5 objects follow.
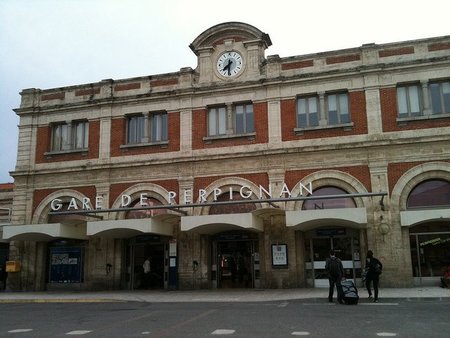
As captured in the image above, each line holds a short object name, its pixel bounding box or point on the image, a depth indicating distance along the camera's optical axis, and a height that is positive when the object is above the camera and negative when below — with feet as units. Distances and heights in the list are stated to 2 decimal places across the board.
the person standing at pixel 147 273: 76.95 -0.24
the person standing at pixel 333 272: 51.83 -0.41
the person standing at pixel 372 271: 51.83 -0.39
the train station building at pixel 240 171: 66.85 +14.25
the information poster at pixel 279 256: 69.36 +1.76
